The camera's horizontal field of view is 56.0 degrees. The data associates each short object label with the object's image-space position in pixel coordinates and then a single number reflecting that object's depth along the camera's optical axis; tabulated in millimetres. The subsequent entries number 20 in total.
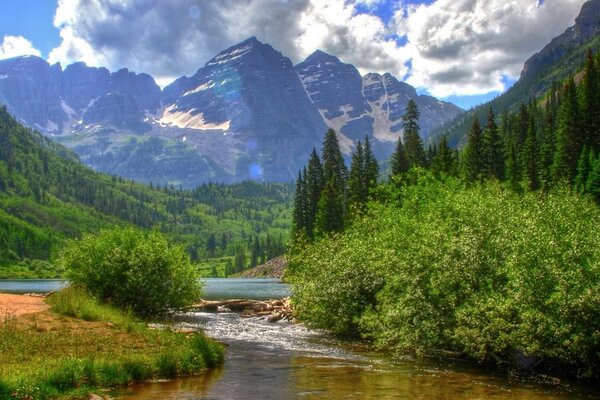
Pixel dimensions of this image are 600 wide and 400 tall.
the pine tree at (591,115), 104000
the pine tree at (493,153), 115500
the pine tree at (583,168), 87875
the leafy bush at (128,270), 42781
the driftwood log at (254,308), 53125
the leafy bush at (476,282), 23422
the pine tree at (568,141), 98812
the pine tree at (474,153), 114369
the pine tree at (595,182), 80938
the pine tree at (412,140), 113250
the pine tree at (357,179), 109250
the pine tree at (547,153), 105375
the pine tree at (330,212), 108625
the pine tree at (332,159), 126500
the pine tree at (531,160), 105125
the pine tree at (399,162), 110625
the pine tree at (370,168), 110525
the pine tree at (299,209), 132250
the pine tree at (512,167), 105862
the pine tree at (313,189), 127375
